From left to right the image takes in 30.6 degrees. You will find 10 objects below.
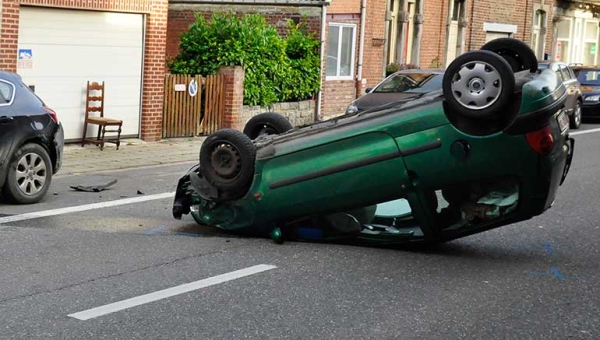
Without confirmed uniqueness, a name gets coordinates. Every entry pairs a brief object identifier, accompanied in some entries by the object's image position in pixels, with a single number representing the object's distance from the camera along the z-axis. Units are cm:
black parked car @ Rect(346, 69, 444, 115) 2106
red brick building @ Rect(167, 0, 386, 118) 2464
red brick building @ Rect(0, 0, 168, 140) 1689
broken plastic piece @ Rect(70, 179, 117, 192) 1298
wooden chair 1764
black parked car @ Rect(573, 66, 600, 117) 2939
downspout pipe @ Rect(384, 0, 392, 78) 2923
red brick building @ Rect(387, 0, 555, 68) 3091
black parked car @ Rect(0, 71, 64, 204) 1157
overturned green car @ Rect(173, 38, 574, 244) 846
